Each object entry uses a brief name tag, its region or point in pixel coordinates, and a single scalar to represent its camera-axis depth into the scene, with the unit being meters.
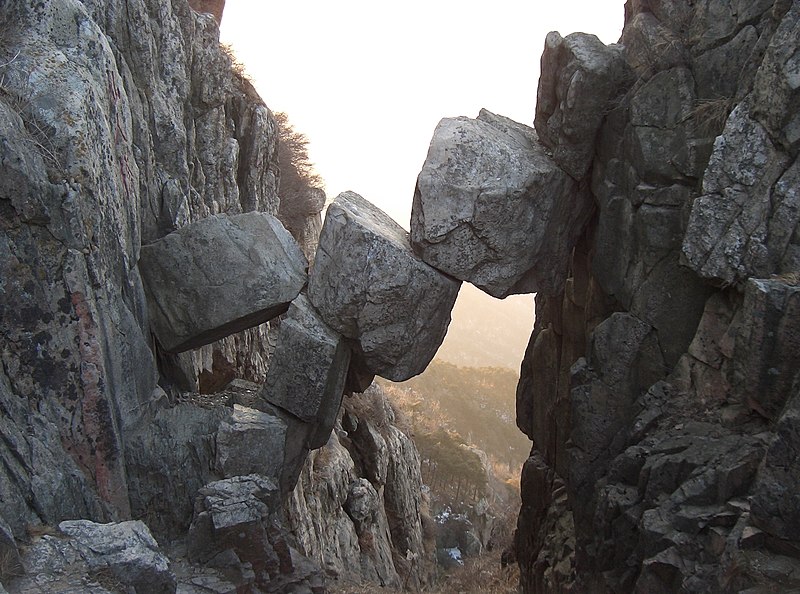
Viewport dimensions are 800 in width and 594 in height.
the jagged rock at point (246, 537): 11.28
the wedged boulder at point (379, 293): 14.07
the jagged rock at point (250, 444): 12.98
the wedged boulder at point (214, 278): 13.82
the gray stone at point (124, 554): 8.34
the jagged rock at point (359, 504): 20.70
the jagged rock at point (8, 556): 7.73
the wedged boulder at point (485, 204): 13.98
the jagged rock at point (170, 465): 12.02
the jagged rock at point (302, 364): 14.33
